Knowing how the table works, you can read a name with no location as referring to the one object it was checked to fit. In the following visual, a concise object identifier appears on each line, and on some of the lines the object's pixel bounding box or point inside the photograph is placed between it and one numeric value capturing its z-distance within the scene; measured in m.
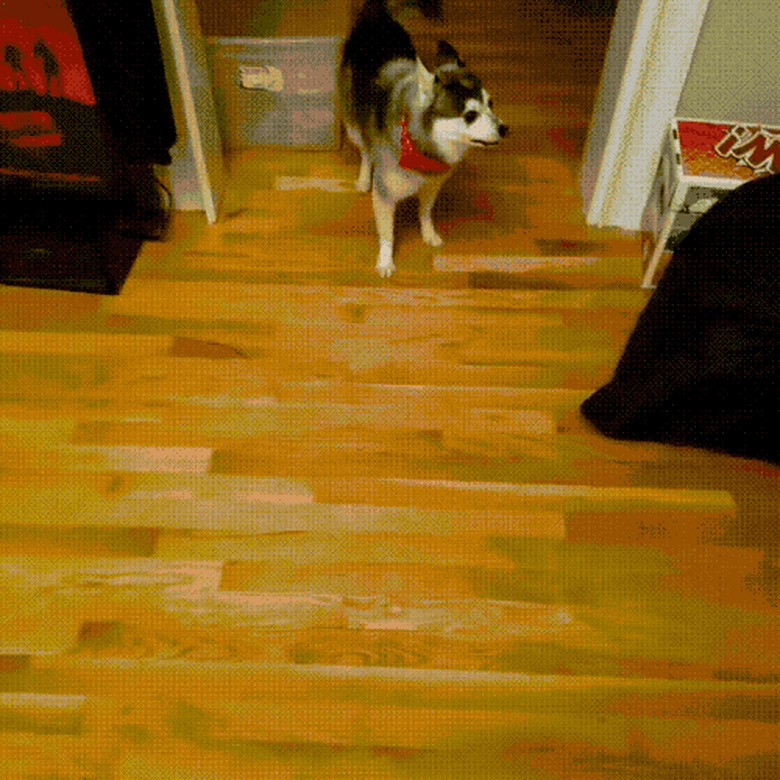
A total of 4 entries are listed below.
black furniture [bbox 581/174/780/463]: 1.25
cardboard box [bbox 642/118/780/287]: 1.66
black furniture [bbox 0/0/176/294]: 1.49
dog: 1.57
